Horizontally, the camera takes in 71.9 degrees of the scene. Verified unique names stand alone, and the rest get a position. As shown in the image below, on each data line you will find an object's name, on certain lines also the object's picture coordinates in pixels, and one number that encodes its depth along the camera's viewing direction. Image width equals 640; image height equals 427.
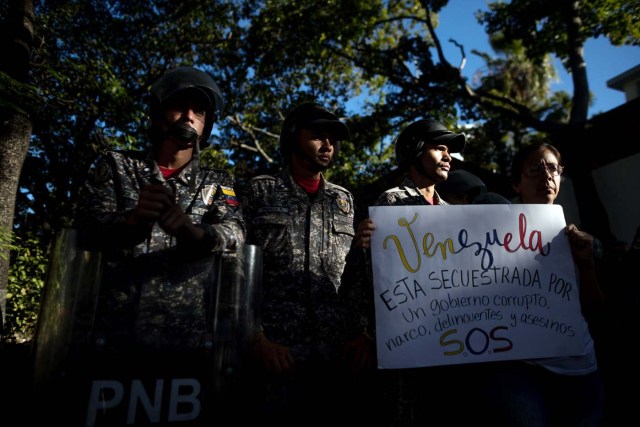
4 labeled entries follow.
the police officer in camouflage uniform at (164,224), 1.14
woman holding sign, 1.96
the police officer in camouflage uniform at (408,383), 2.21
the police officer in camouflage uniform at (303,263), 2.16
